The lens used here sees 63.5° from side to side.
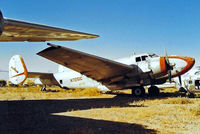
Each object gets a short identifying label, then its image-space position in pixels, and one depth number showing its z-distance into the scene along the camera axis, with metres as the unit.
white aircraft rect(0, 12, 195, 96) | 10.07
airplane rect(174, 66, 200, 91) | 11.88
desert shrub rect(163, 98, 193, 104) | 9.38
